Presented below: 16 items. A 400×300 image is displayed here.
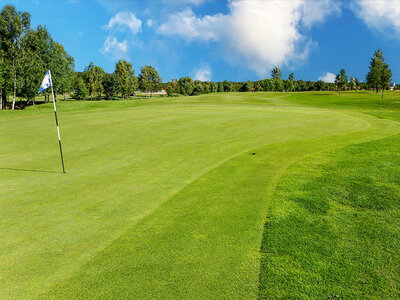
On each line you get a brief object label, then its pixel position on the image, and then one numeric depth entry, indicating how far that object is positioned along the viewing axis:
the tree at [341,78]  102.29
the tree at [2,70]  46.09
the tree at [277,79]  151.25
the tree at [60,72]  62.33
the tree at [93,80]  100.32
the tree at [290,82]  154.56
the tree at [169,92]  141.25
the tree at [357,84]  175.00
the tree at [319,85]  194.65
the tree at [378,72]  70.25
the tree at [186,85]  157.62
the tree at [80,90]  90.44
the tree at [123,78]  97.56
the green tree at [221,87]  190.38
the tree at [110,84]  98.50
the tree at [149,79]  114.12
